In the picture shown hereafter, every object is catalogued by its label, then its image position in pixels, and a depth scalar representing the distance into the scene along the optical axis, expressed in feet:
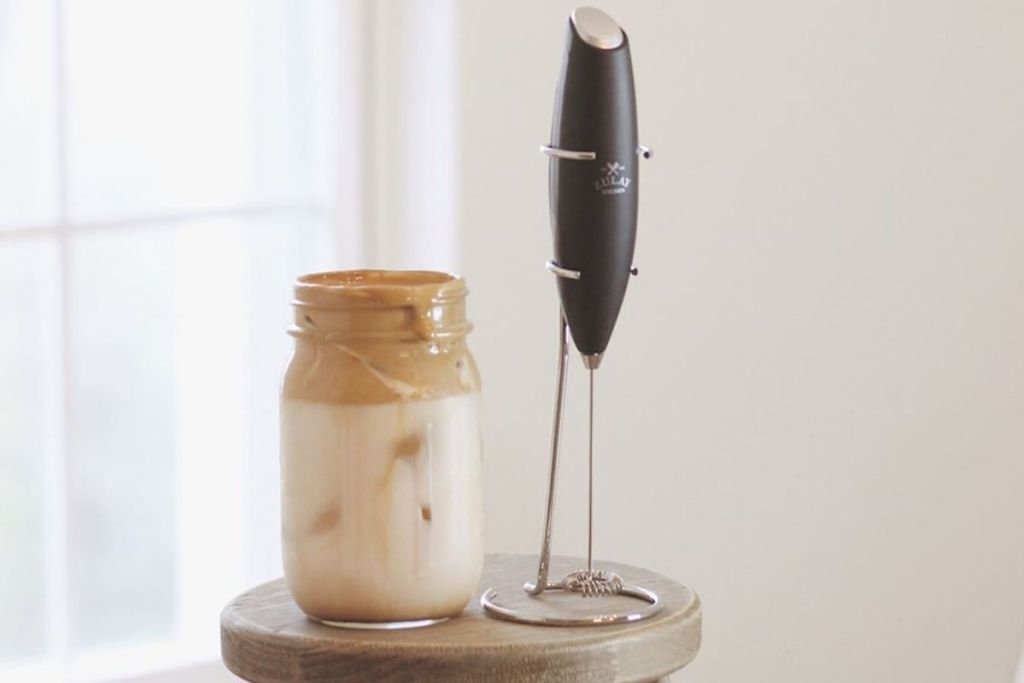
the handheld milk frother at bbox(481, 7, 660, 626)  3.81
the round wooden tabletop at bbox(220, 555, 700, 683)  3.68
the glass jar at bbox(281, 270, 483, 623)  3.73
